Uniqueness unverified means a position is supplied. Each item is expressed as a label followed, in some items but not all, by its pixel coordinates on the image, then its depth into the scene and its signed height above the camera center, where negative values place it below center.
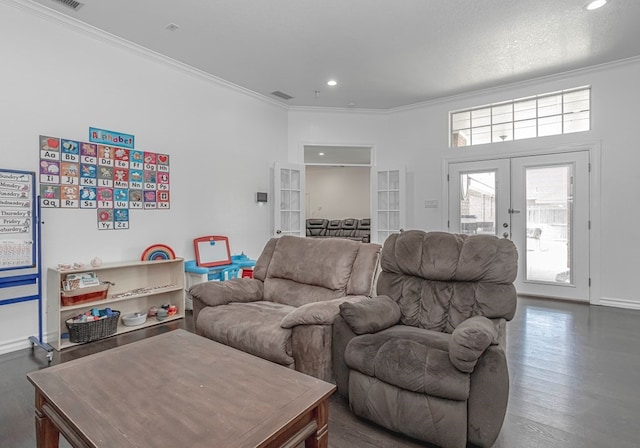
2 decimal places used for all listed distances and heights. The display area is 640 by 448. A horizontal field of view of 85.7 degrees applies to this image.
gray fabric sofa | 2.09 -0.60
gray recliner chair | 1.57 -0.64
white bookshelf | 3.05 -0.76
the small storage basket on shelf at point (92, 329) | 3.06 -1.01
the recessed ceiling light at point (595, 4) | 3.00 +1.91
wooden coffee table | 1.08 -0.66
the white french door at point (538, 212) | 4.59 +0.11
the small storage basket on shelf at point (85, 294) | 3.07 -0.70
